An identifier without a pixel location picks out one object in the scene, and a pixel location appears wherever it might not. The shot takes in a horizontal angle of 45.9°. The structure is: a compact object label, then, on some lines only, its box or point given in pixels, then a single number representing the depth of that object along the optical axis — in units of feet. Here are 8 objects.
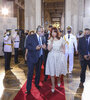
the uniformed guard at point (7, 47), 14.62
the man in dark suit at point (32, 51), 8.67
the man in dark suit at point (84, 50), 9.69
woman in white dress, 8.84
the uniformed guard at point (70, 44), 12.79
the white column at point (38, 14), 22.42
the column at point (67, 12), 22.79
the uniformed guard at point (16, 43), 18.09
